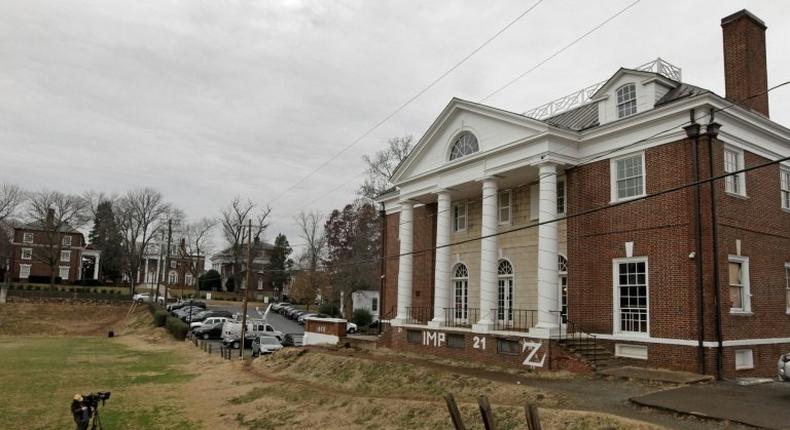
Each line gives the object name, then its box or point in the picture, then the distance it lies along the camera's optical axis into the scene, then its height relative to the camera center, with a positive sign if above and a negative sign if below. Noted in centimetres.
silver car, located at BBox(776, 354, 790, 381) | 1374 -147
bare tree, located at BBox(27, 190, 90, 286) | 8856 +883
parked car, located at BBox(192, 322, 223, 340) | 4875 -366
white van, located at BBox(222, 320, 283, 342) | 4194 -298
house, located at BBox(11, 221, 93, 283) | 9186 +434
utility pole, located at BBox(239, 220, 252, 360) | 3447 -178
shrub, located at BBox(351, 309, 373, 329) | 5369 -251
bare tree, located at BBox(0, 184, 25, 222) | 8688 +1062
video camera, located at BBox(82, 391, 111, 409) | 1669 -323
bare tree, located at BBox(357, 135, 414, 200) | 5718 +1179
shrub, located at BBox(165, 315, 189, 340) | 4725 -345
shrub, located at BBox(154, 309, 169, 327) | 5488 -316
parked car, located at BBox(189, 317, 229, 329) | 5106 -290
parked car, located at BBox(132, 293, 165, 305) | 7712 -199
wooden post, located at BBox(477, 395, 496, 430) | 814 -159
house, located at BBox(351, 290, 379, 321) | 6462 -106
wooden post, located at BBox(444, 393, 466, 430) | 886 -175
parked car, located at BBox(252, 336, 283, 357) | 3572 -341
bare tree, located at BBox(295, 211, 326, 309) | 7356 +387
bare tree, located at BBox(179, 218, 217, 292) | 10688 +724
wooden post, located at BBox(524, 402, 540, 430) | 779 -155
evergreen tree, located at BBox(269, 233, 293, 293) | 10556 +475
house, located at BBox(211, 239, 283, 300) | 10519 +302
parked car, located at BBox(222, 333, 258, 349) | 4134 -373
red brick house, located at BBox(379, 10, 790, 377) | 1811 +237
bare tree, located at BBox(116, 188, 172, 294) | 9700 +1028
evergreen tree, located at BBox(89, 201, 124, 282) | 10606 +592
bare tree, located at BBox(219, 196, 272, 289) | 9075 +793
